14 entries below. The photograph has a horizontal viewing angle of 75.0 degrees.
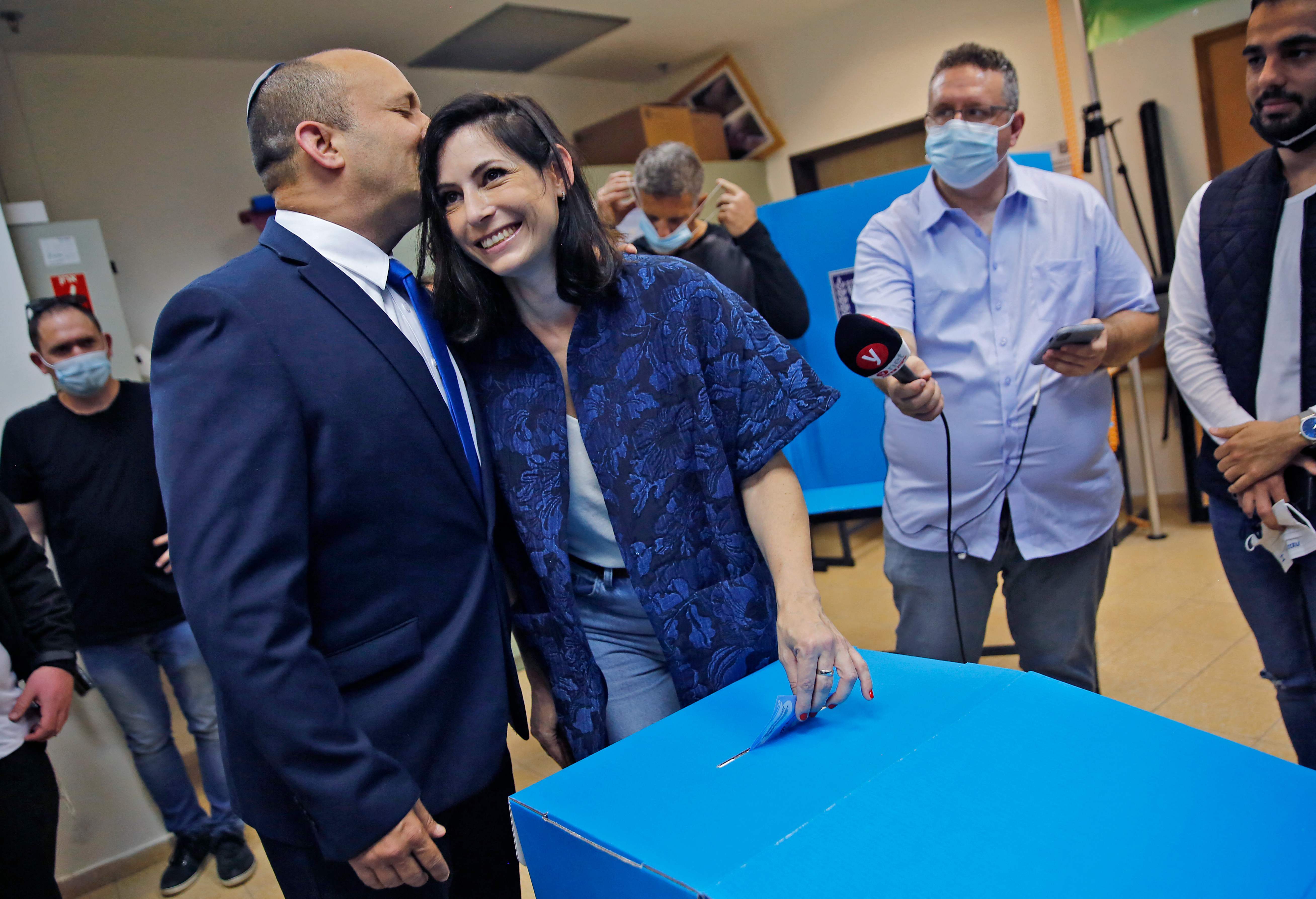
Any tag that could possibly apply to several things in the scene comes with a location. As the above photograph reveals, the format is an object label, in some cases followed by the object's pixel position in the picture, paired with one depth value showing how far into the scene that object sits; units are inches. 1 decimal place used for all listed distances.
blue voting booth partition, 127.7
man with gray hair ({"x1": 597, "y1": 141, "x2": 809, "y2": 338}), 106.4
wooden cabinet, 205.6
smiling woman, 45.1
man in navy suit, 34.5
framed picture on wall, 232.4
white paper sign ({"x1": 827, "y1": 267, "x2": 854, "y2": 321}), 126.6
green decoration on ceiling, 147.6
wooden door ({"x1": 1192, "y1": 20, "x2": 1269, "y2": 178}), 157.1
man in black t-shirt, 96.4
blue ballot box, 25.2
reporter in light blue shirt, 64.9
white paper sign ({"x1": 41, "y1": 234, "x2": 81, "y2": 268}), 128.9
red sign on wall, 130.2
